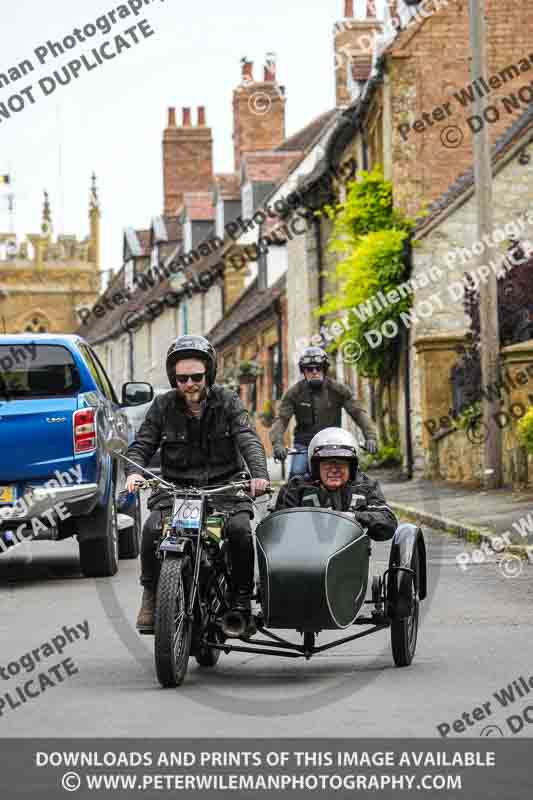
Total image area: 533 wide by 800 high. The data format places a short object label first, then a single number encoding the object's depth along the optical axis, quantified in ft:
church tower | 384.88
